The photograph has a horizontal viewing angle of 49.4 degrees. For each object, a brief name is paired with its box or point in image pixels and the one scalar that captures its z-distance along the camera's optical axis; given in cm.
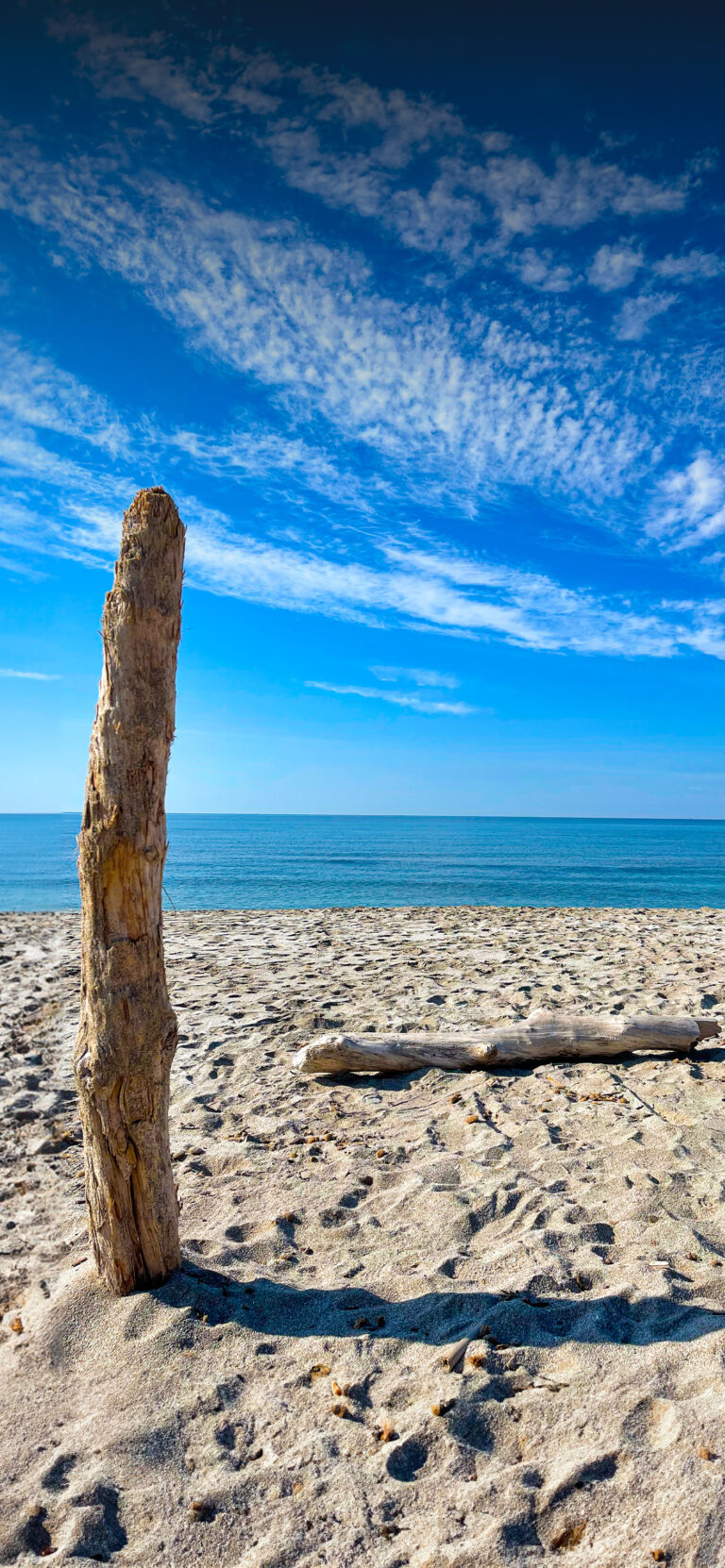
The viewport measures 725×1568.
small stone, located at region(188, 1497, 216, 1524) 291
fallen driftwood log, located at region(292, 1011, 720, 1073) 735
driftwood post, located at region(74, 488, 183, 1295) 386
